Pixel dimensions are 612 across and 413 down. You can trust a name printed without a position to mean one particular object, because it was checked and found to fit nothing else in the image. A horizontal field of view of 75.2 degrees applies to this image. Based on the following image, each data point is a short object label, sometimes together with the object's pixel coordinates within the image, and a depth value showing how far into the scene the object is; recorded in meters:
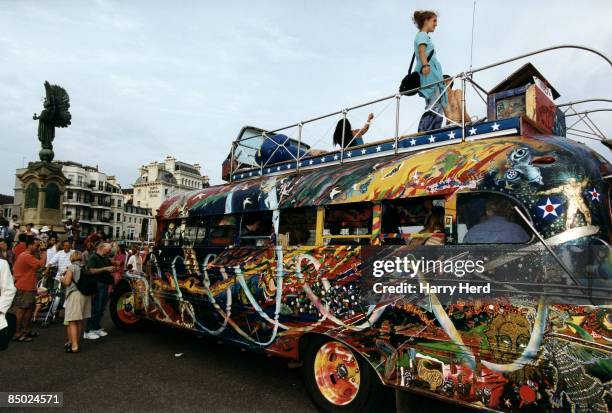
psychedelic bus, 2.90
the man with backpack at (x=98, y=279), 7.01
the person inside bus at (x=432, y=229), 3.76
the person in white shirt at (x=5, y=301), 3.84
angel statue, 21.12
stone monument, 19.55
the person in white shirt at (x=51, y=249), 9.86
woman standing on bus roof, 5.37
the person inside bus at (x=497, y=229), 3.25
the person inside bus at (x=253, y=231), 5.46
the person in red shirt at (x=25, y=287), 7.06
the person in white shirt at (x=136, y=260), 9.86
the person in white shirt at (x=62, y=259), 9.31
